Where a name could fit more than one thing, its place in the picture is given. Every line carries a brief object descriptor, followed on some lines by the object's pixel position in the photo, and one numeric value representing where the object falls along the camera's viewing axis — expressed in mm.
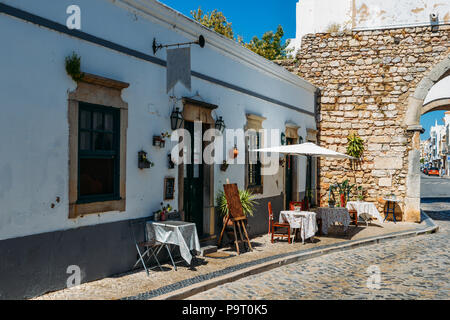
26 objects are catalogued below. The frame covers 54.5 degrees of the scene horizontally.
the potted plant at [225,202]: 8742
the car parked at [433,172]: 64550
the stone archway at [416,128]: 13219
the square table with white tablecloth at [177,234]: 6445
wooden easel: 8281
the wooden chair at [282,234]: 9344
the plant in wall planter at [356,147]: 13898
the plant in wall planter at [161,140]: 6983
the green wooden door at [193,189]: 8078
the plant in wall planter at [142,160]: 6684
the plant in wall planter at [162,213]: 6954
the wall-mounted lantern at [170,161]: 7340
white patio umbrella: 9688
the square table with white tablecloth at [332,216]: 10430
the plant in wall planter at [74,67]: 5477
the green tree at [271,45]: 27594
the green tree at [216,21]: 24547
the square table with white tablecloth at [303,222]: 9328
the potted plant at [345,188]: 13969
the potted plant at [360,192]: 13863
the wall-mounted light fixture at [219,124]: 8797
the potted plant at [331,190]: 14297
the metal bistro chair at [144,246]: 6398
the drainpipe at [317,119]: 14672
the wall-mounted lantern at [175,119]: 7402
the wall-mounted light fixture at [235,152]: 9453
